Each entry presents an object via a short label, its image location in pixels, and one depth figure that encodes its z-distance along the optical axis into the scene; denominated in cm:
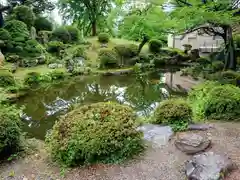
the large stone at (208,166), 238
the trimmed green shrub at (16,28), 1156
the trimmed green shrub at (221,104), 392
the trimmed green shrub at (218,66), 926
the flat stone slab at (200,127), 353
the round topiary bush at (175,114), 358
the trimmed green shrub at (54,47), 1237
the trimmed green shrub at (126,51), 1290
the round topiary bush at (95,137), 281
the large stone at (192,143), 294
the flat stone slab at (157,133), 325
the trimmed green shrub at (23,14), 1242
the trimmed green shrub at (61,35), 1362
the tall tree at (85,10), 1506
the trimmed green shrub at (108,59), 1142
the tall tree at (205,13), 589
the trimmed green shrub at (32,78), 858
